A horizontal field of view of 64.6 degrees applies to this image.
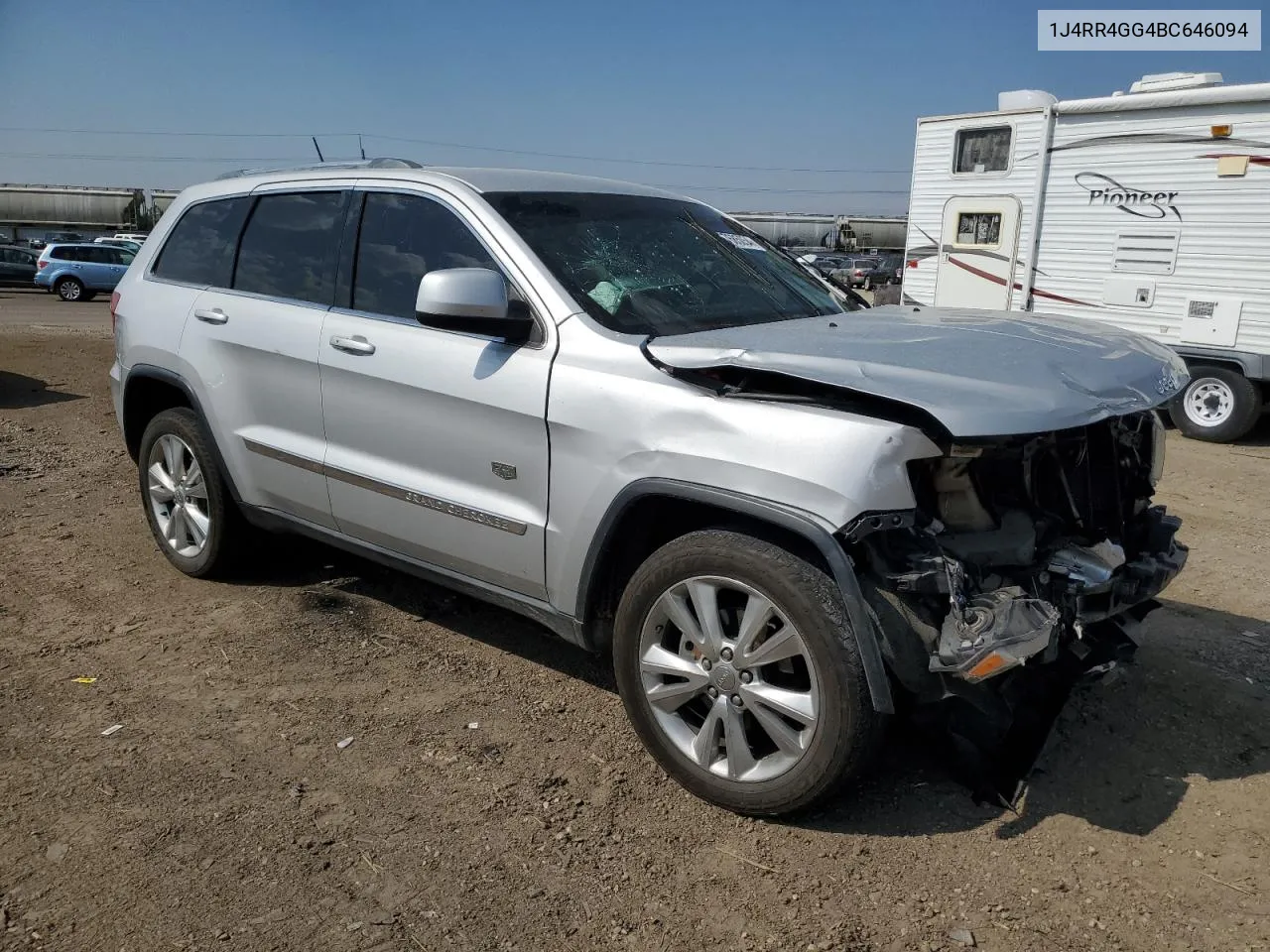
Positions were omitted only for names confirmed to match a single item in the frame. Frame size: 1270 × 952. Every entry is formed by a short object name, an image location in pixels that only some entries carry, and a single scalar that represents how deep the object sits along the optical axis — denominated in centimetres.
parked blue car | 2578
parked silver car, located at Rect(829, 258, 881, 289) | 3428
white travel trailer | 885
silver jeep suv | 267
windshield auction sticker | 424
